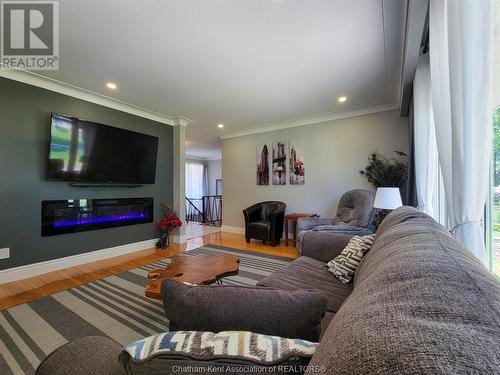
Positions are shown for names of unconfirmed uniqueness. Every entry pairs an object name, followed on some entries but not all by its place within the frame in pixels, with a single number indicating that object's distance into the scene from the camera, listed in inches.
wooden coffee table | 64.9
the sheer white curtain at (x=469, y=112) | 37.1
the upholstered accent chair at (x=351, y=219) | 122.0
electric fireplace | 116.3
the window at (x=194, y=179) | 347.8
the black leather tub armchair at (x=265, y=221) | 163.2
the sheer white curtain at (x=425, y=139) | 85.7
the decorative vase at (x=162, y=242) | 159.3
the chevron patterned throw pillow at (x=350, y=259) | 61.6
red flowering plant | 160.4
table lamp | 100.2
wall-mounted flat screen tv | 113.5
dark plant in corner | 138.2
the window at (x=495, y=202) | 47.1
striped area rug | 58.8
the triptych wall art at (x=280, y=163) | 181.3
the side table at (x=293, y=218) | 166.6
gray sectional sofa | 10.6
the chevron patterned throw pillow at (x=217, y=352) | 17.5
